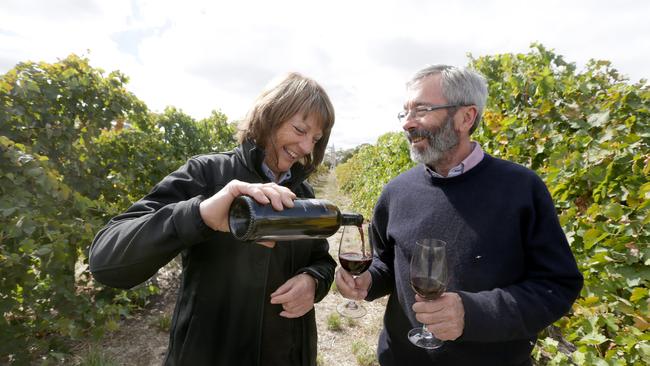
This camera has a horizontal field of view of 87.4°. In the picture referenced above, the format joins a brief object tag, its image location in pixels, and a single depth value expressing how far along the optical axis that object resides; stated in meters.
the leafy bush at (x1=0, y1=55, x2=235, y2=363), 2.39
